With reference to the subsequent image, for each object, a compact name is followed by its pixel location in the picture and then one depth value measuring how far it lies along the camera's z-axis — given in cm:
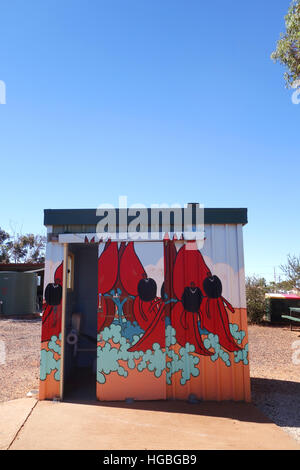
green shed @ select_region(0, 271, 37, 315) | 1939
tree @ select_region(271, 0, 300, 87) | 937
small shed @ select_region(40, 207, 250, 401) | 539
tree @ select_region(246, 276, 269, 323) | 1541
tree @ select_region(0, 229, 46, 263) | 4128
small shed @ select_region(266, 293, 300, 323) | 1515
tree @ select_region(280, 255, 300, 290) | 1819
